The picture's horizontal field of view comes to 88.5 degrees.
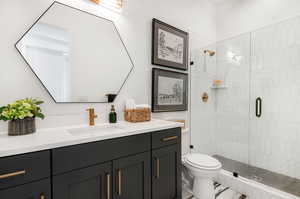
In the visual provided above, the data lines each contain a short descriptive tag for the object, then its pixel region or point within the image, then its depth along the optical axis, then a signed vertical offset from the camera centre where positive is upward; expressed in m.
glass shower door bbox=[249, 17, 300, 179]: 2.03 +0.05
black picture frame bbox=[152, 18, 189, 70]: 1.93 +0.73
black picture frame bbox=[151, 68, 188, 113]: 1.96 +0.10
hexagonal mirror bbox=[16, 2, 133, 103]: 1.27 +0.40
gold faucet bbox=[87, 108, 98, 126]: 1.45 -0.17
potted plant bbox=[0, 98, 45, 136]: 1.04 -0.12
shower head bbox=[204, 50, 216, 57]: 2.56 +0.79
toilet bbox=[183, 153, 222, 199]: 1.69 -0.82
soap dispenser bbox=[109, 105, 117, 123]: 1.57 -0.18
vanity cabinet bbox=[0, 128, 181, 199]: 0.81 -0.48
